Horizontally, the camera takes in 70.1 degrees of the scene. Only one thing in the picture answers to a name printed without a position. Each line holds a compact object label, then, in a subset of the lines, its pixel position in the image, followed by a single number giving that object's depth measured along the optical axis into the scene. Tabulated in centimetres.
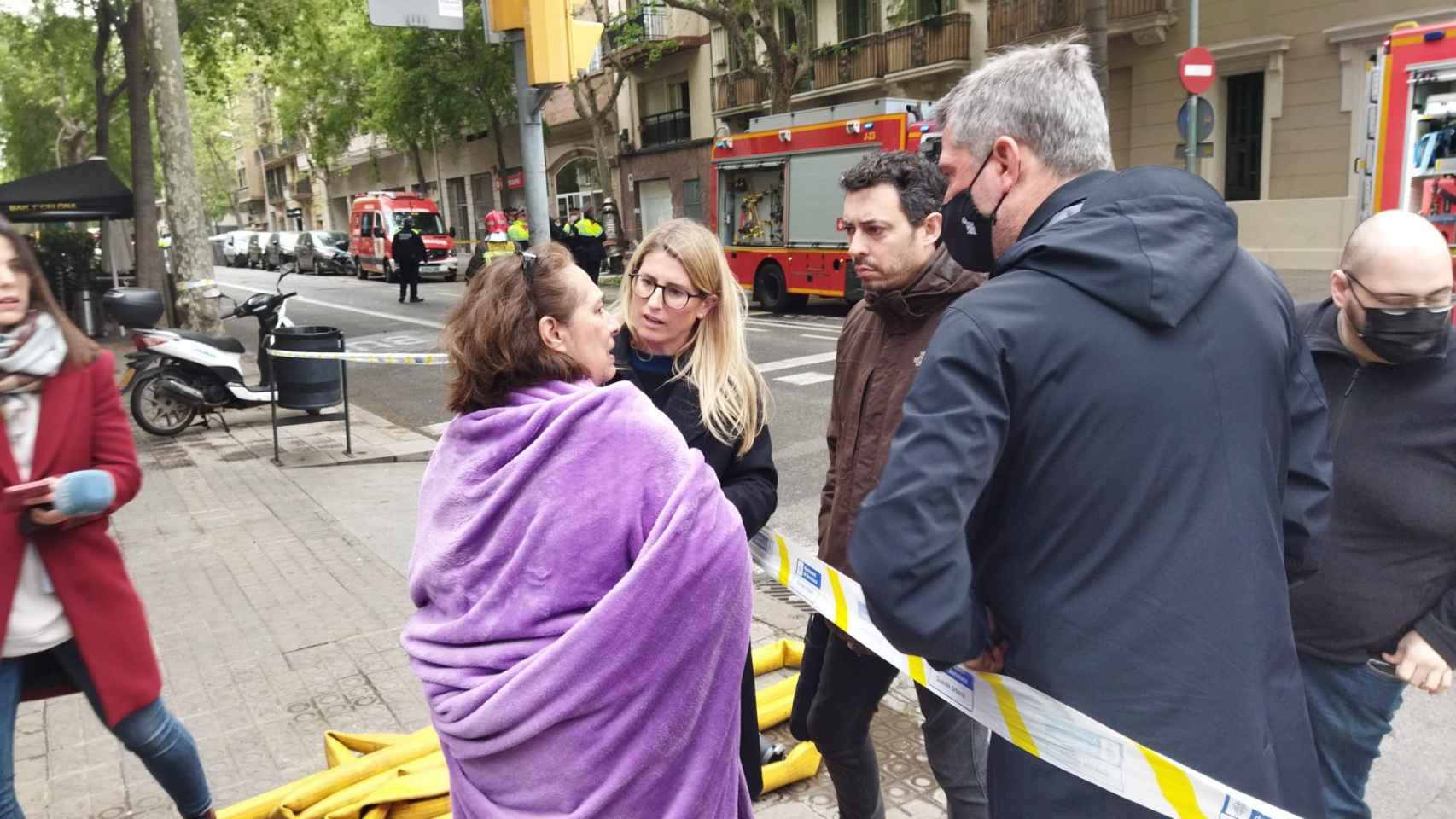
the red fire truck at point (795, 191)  1526
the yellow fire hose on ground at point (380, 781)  286
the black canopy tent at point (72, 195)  1617
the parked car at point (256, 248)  4672
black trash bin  816
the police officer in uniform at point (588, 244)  1830
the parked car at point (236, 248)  4881
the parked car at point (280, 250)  4103
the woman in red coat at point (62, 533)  239
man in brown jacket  240
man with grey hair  141
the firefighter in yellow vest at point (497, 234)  1745
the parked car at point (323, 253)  3428
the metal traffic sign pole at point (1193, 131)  1197
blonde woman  241
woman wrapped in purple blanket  157
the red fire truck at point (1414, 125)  770
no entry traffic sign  1173
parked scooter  895
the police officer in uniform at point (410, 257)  2164
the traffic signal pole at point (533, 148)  477
